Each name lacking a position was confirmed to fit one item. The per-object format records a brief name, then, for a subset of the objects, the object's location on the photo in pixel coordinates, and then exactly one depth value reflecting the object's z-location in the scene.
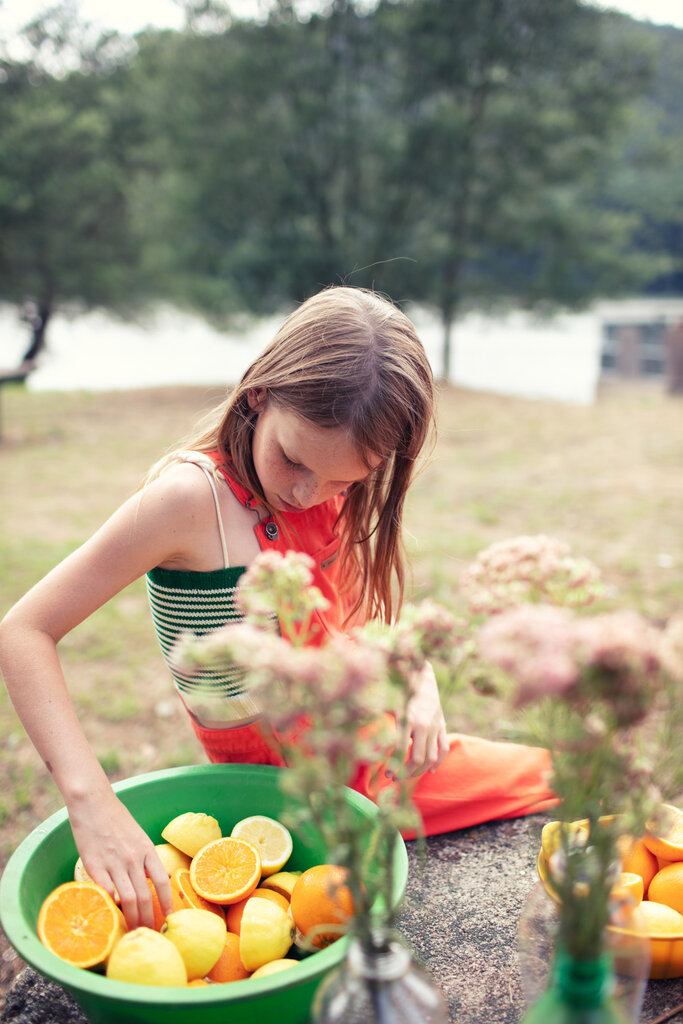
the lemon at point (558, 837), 0.77
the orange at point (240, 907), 1.24
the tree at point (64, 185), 11.31
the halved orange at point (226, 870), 1.25
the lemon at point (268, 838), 1.33
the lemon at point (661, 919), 1.21
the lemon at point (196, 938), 1.06
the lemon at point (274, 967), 1.06
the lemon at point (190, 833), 1.35
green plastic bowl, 0.90
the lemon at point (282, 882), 1.28
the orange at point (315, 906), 1.12
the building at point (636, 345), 15.05
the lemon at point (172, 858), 1.31
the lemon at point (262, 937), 1.12
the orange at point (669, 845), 1.34
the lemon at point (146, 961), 0.94
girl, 1.26
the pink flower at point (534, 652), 0.61
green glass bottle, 0.74
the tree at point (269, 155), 11.21
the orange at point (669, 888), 1.29
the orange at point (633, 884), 1.21
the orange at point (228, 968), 1.14
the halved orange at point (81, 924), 1.02
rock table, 1.22
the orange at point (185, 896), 1.23
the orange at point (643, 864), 1.35
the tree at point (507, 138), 11.43
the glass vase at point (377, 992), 0.74
